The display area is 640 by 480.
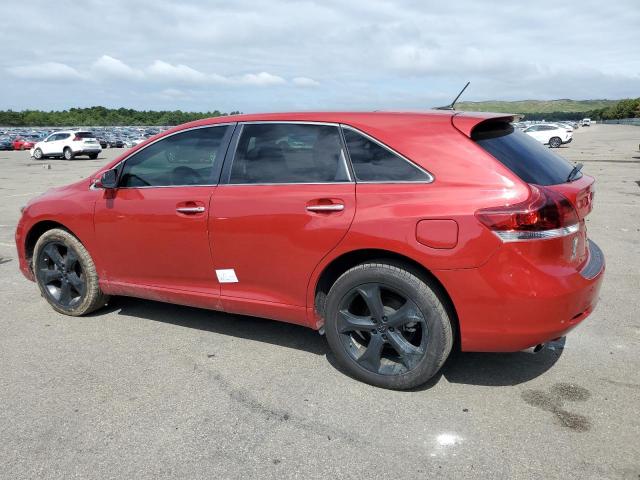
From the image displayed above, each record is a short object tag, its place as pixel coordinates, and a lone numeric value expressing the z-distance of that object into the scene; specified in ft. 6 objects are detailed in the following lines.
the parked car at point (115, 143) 166.96
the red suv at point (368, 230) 9.62
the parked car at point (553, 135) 117.39
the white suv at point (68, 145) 102.42
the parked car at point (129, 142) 171.64
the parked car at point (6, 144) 151.64
